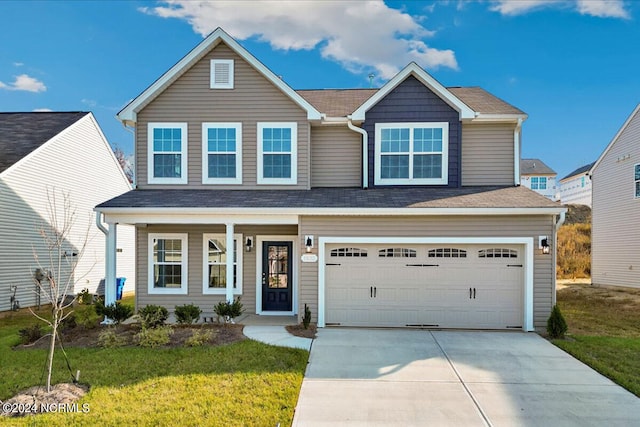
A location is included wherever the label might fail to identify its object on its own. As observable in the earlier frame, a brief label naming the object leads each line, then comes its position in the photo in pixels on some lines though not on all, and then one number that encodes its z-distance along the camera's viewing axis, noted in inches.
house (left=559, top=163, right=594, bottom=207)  1416.1
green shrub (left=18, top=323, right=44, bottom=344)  297.0
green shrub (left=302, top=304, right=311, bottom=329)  340.2
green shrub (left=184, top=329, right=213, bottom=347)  282.2
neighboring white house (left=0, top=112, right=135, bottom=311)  485.7
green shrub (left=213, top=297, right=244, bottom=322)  351.9
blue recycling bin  572.1
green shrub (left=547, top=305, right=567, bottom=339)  318.0
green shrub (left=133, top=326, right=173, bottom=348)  282.4
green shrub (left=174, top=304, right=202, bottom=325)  346.9
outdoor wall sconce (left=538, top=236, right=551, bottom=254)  342.3
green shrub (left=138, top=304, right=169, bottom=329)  327.0
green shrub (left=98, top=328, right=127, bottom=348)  281.3
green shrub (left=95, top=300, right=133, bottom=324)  347.3
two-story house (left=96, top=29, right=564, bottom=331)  410.0
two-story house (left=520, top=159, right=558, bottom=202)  1727.4
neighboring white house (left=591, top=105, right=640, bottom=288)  611.8
